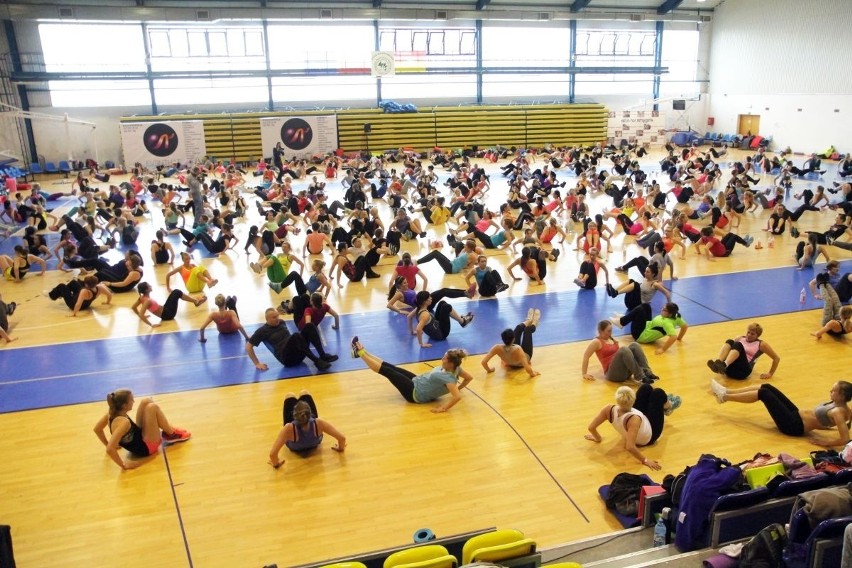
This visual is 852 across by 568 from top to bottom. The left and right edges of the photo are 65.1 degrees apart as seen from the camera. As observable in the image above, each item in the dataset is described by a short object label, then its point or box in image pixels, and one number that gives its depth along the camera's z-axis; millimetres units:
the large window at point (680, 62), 45281
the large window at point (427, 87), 40938
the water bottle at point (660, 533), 6090
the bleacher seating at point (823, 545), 4699
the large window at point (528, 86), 42406
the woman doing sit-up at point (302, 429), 7795
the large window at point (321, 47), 37969
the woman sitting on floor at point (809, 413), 7840
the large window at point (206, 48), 36175
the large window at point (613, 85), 44469
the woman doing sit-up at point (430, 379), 9109
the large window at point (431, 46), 39406
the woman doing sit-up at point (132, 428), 7793
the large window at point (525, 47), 41281
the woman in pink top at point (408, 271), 13398
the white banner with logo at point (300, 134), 36750
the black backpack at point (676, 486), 6129
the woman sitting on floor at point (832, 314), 11078
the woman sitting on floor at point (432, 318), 11445
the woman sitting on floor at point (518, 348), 10031
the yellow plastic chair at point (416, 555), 4977
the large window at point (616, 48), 43000
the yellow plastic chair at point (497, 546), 4910
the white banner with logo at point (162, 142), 35250
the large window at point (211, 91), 37344
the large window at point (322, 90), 39031
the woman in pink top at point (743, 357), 9656
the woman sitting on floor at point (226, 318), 11680
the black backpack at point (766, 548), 5016
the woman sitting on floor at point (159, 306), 12602
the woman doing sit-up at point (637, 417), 7746
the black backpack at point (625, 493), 6727
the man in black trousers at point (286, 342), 10422
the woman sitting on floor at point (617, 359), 9648
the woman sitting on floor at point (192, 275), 14172
